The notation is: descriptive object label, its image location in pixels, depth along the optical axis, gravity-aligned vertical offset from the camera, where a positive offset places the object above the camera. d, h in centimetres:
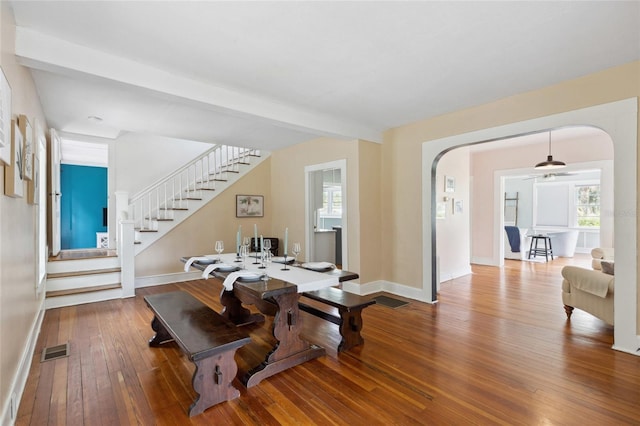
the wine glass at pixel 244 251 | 332 -43
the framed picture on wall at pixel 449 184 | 556 +53
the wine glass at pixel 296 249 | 292 -36
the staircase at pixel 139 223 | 433 -19
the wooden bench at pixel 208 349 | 194 -90
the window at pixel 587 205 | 880 +18
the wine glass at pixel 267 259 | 276 -51
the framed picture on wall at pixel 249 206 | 641 +13
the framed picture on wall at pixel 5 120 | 155 +51
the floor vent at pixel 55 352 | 265 -129
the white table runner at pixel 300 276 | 242 -57
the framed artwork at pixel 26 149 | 221 +51
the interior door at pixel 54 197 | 470 +25
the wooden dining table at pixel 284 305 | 228 -83
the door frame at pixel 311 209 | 489 +8
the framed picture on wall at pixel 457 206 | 576 +11
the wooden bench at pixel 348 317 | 277 -102
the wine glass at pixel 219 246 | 320 -37
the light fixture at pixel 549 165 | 501 +79
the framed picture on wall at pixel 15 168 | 180 +28
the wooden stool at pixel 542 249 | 766 -98
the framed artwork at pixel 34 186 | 260 +24
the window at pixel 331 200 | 955 +38
